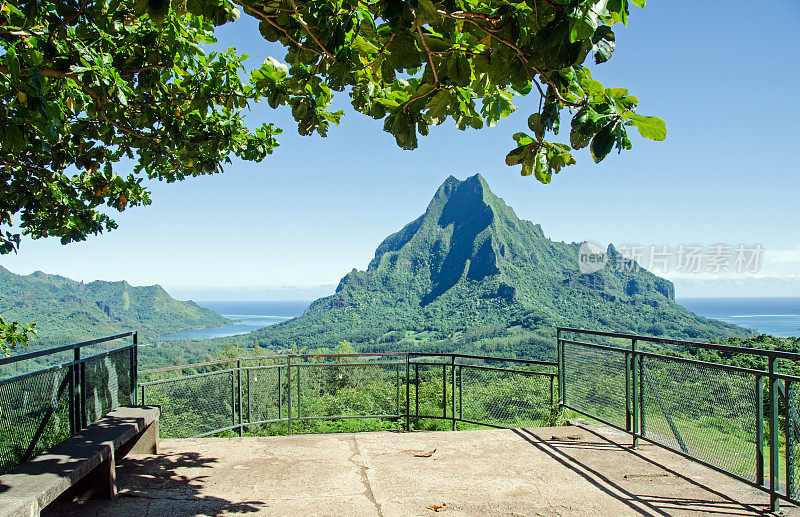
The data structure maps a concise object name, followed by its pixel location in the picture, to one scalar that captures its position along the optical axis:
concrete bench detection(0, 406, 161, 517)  2.61
